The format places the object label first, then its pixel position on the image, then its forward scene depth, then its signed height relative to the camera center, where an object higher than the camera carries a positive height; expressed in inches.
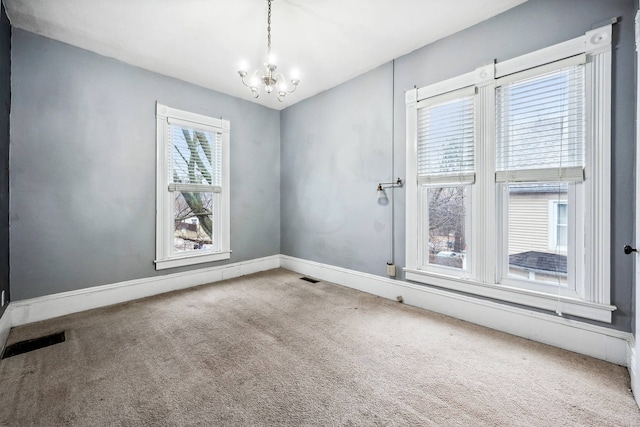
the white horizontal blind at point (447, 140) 105.3 +30.4
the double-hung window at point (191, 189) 138.9 +12.9
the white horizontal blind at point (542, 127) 82.7 +28.8
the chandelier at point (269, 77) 91.1 +48.8
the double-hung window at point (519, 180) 79.1 +12.0
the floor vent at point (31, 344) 83.7 -44.6
